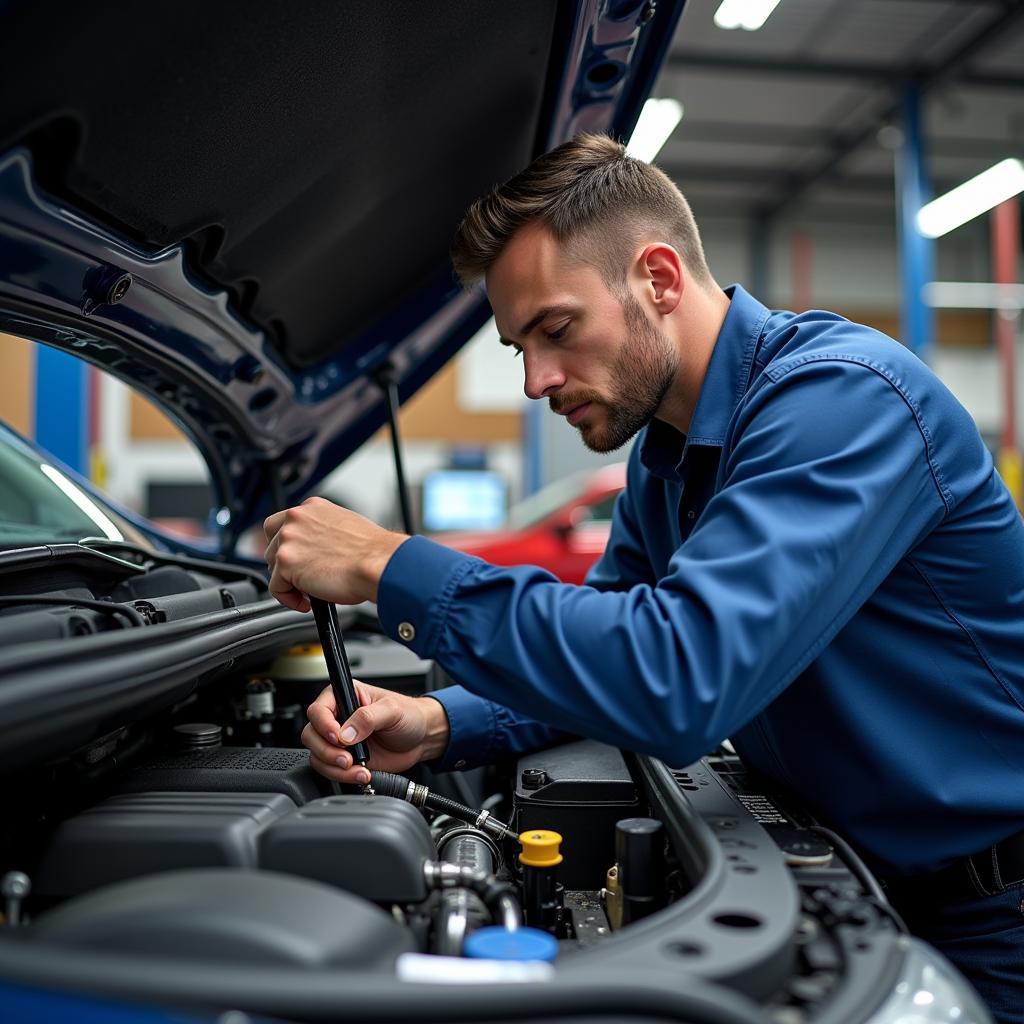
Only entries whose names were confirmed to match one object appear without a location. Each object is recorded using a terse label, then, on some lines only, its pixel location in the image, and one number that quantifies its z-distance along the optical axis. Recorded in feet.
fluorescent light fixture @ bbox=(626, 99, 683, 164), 19.87
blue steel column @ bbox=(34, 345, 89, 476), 14.12
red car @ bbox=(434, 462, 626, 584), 18.08
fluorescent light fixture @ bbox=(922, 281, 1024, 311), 31.55
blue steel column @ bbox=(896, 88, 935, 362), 24.16
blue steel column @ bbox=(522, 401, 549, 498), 29.86
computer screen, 28.60
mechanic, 2.87
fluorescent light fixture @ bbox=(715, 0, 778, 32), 15.96
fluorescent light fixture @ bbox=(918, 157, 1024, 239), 25.23
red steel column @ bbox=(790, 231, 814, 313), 42.42
